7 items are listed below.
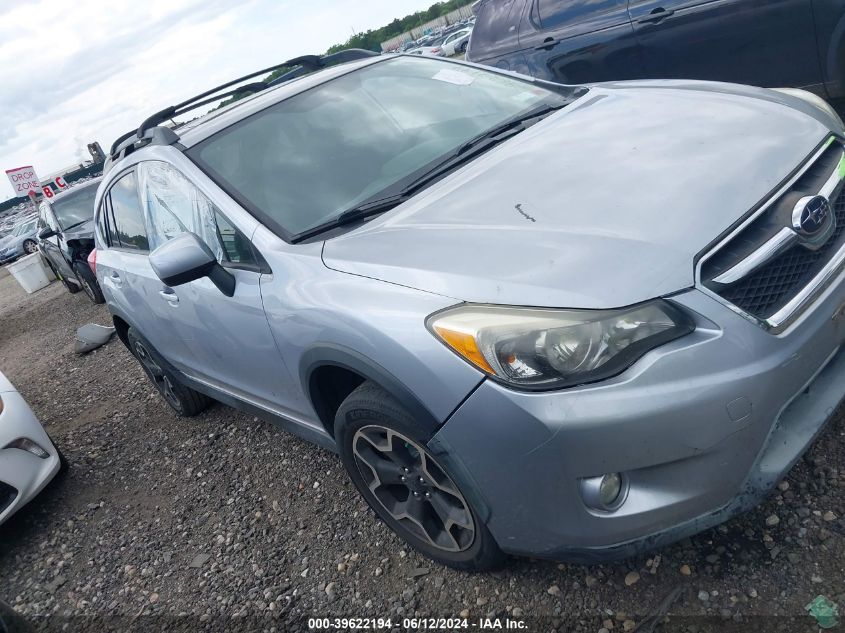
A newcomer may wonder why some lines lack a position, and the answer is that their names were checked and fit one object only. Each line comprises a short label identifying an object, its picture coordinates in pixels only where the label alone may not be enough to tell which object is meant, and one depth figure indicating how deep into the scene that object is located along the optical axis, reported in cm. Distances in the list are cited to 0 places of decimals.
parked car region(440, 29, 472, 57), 3043
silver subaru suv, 181
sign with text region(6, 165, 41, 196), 2083
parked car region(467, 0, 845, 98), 468
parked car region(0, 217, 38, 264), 2495
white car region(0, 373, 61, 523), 383
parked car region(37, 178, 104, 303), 962
